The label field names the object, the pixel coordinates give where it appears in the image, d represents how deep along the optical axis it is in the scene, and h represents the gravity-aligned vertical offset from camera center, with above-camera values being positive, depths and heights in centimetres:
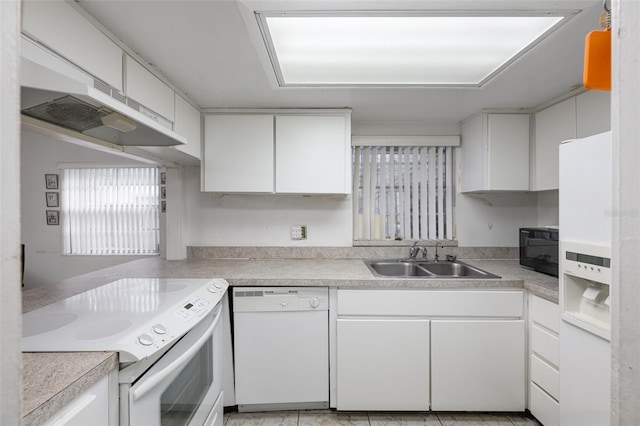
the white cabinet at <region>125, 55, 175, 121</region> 130 +63
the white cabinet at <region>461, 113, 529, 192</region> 208 +44
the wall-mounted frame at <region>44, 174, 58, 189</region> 329 +39
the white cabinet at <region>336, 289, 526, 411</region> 167 -83
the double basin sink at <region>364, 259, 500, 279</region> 221 -44
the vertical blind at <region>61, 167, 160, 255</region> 327 +2
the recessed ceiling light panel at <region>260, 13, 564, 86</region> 118 +79
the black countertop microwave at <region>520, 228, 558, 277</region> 171 -24
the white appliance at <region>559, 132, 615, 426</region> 106 -28
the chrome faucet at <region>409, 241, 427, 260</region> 227 -32
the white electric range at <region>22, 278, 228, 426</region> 88 -43
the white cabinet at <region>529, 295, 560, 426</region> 147 -82
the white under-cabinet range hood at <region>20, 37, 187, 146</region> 76 +35
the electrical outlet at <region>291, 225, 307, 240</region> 235 -17
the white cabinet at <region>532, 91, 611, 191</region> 161 +54
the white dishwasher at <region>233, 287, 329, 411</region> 172 -81
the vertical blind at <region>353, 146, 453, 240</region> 240 +16
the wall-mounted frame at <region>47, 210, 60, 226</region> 331 -5
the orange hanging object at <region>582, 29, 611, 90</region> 47 +26
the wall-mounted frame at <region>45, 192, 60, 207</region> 331 +16
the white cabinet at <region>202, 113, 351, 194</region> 205 +47
